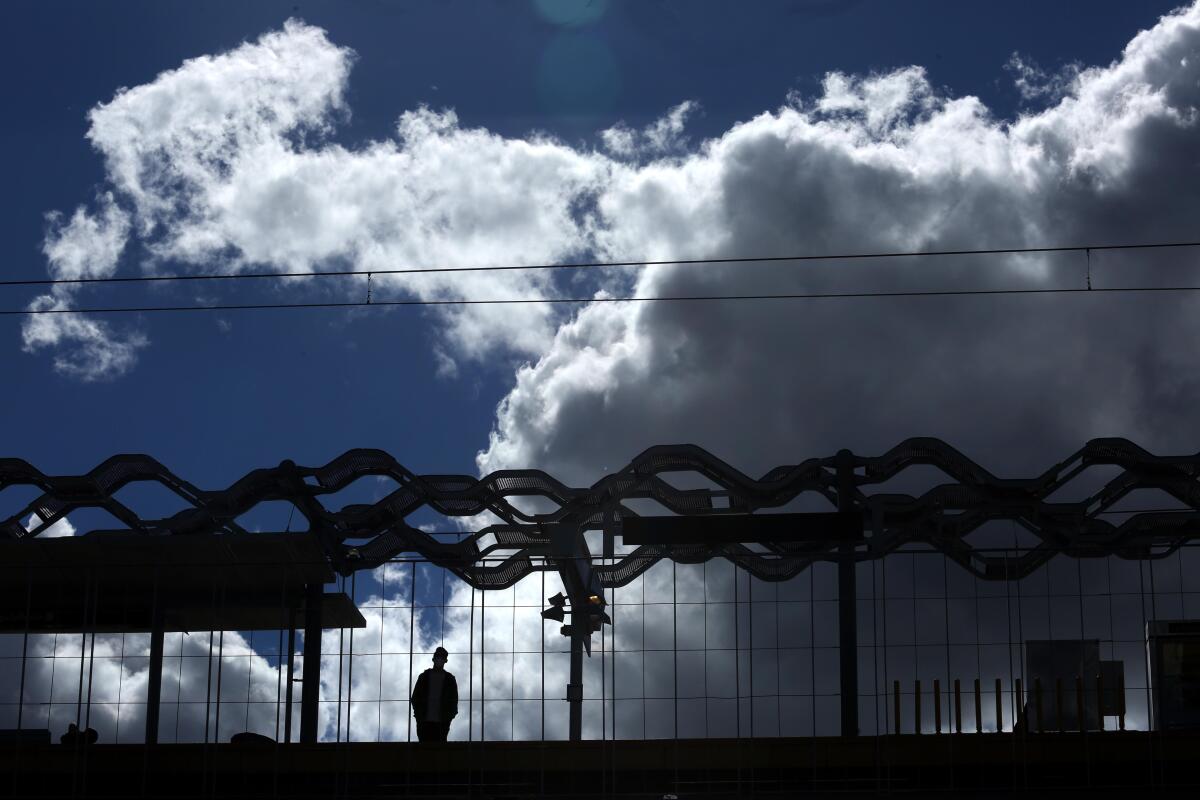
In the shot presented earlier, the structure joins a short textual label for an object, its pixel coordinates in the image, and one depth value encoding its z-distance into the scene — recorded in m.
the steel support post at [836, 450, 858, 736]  24.94
